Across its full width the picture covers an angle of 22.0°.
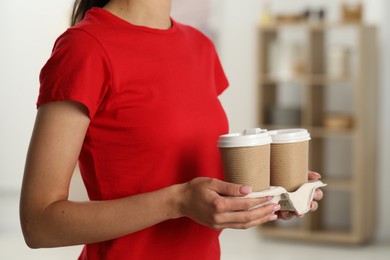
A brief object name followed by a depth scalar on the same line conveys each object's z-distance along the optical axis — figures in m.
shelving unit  6.31
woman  1.73
